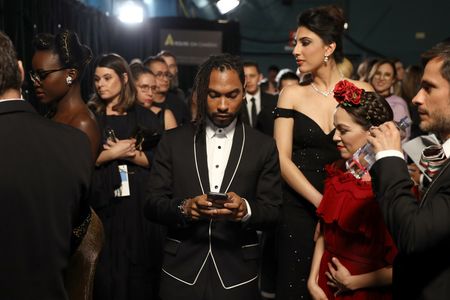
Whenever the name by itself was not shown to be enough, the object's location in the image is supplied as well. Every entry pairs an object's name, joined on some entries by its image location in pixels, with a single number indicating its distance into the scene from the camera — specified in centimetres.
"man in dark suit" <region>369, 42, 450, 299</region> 180
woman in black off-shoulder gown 330
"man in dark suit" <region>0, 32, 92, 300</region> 182
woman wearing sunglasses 302
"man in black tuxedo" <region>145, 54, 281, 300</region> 263
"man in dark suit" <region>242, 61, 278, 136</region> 700
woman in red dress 264
